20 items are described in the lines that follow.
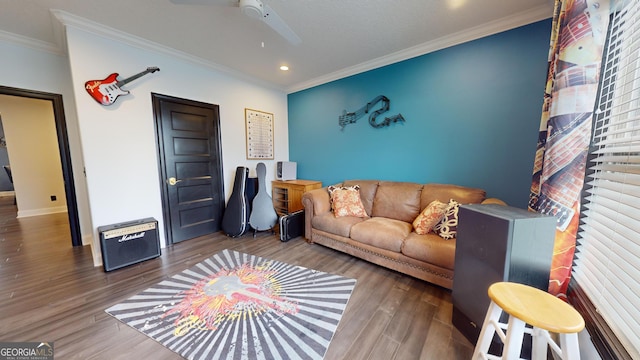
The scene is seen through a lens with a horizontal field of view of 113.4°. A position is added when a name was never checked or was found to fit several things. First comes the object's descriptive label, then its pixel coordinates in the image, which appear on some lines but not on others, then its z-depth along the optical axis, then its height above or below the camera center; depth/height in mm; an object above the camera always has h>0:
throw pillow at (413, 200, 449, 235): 2123 -581
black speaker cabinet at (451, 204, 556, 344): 1134 -537
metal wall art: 2887 +688
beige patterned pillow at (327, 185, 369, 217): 2768 -559
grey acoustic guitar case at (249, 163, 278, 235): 3170 -732
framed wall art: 3605 +487
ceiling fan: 1393 +1034
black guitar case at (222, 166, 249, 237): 3107 -718
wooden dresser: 3565 -566
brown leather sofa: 1909 -750
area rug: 1347 -1162
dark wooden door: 2742 -53
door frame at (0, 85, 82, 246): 2566 +37
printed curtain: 1103 +226
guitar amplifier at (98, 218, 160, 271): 2169 -872
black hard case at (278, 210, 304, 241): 2945 -927
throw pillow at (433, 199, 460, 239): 1979 -608
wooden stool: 783 -607
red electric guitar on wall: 2156 +787
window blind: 887 -190
